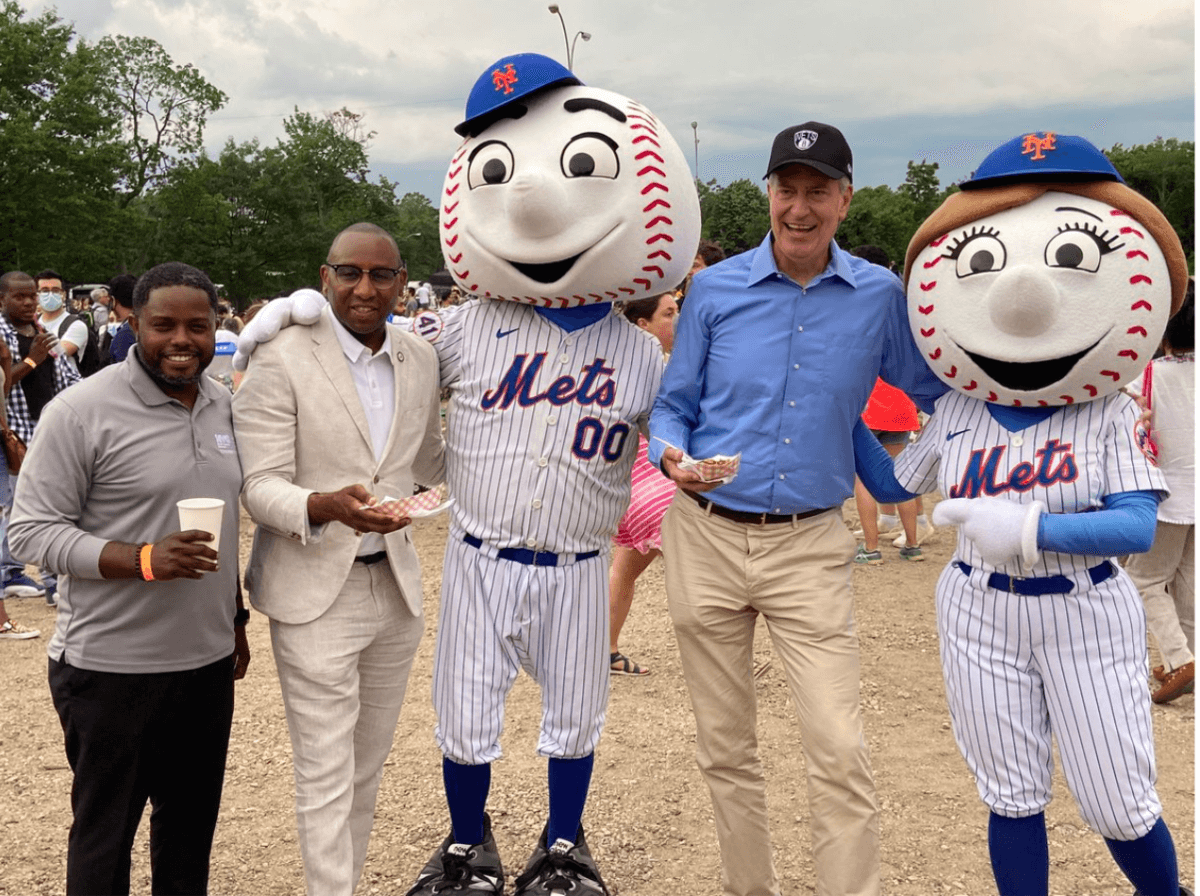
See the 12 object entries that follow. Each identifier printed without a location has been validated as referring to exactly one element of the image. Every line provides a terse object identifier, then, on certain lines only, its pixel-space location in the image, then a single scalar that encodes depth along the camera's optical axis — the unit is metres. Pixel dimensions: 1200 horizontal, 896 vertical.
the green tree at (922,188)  52.28
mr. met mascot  3.43
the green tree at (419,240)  68.26
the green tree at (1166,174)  58.56
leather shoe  5.38
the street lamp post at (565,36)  17.75
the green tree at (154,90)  37.81
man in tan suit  3.23
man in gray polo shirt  2.75
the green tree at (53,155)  27.59
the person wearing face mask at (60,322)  8.66
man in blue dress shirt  3.42
